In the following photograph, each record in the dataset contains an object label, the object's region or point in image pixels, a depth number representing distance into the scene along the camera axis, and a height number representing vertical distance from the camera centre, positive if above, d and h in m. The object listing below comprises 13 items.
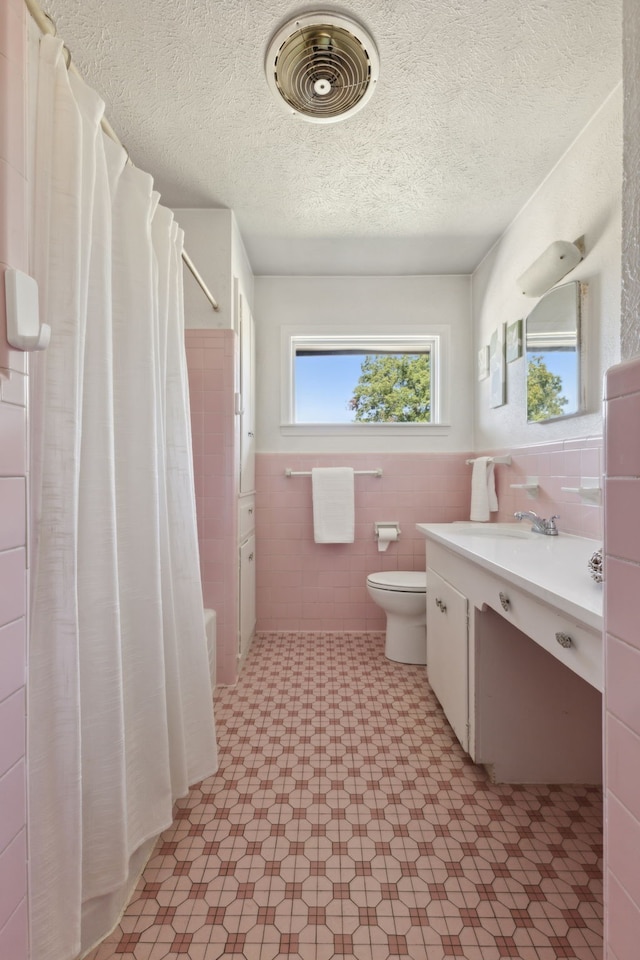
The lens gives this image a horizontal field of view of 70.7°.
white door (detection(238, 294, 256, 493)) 2.44 +0.45
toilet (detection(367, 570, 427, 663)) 2.35 -0.72
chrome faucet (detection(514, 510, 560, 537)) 1.76 -0.18
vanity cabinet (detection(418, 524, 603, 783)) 1.44 -0.70
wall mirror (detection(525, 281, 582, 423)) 1.73 +0.51
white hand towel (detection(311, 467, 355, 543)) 2.80 -0.18
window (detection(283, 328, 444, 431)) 3.04 +0.66
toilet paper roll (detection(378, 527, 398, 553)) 2.82 -0.37
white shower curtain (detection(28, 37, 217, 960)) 0.83 -0.13
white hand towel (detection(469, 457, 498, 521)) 2.47 -0.08
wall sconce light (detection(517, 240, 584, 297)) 1.69 +0.82
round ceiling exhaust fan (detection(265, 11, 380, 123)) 1.31 +1.28
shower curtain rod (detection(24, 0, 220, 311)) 0.77 +0.82
